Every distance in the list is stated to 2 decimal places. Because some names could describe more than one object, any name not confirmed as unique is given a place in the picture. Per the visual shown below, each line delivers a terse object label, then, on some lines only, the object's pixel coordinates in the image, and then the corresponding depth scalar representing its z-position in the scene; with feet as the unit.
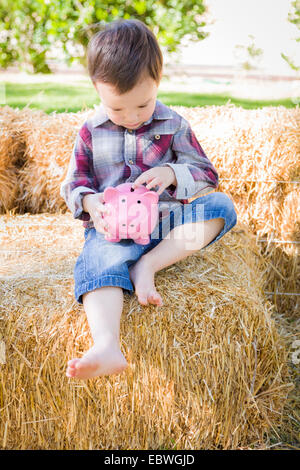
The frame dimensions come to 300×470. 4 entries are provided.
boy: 4.12
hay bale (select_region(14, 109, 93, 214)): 7.59
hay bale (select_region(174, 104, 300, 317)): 6.84
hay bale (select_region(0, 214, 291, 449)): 4.33
